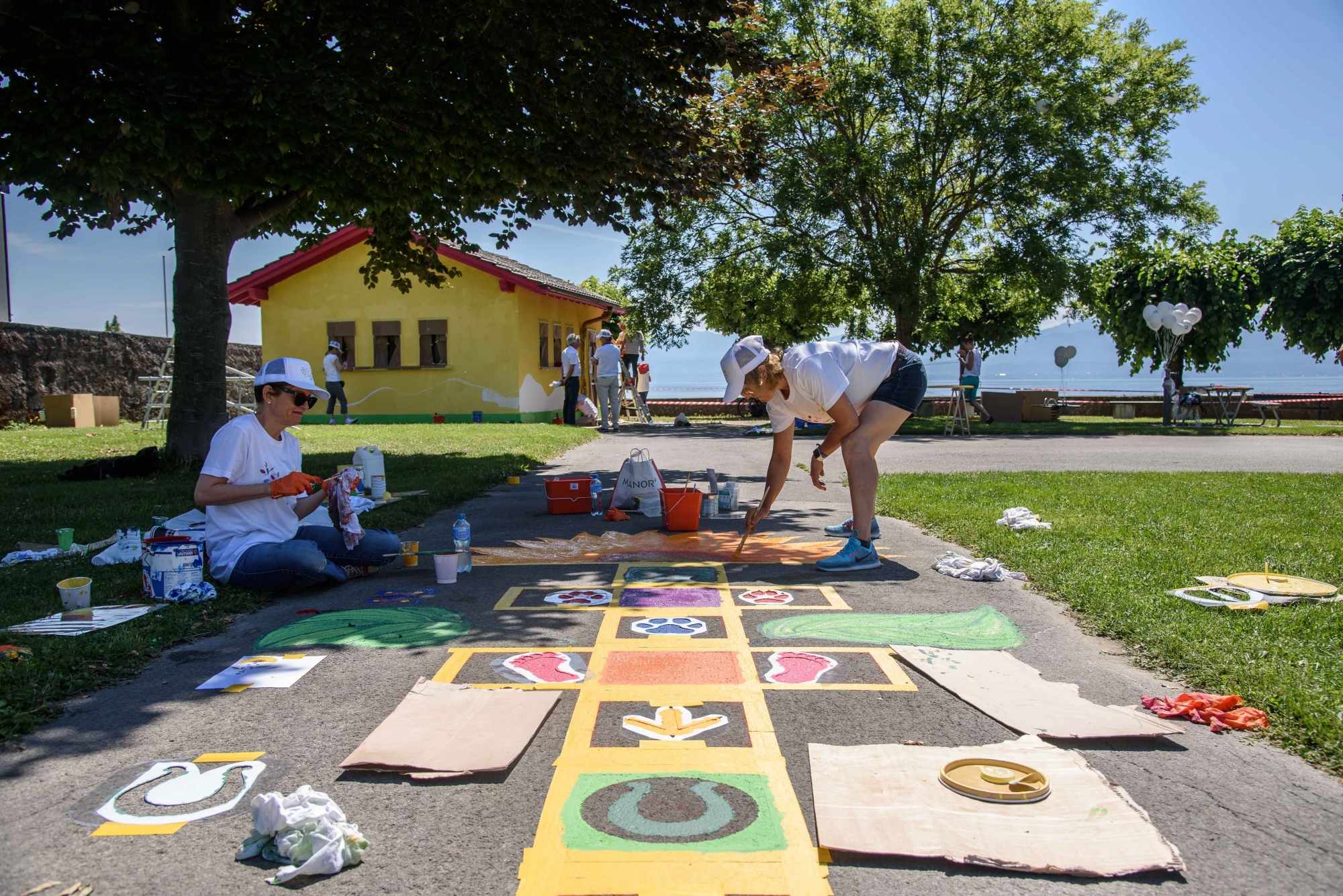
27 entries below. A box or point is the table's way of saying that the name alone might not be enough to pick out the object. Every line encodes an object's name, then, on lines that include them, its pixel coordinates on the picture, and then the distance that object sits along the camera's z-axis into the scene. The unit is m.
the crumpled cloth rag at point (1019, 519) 6.95
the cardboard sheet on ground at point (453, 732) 2.86
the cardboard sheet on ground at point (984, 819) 2.30
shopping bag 8.20
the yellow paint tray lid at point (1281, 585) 4.75
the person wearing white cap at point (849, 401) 5.47
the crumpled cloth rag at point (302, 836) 2.27
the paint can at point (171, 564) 4.82
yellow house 23.08
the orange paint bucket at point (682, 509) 7.22
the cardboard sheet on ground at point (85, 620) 4.23
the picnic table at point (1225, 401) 23.41
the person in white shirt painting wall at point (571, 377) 21.09
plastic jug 8.84
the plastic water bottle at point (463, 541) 5.83
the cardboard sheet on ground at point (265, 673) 3.67
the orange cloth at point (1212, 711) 3.16
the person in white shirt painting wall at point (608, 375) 19.59
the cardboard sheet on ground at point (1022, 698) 3.13
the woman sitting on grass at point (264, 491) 4.98
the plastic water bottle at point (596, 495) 8.47
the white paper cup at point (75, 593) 4.66
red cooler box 8.33
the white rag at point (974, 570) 5.54
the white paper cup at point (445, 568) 5.57
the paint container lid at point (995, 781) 2.60
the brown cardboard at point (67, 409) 18.14
